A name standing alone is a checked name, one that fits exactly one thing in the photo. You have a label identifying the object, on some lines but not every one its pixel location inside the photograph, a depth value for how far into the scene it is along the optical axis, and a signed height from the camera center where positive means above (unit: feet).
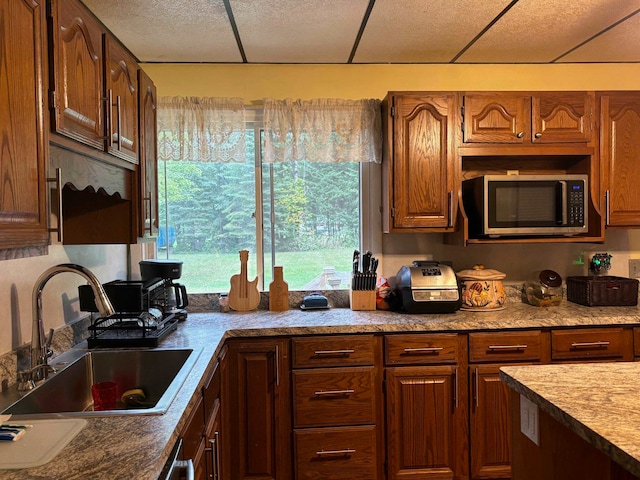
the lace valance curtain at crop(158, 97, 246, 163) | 8.95 +1.97
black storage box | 8.73 -1.24
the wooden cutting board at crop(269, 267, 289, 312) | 9.12 -1.25
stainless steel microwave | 8.36 +0.38
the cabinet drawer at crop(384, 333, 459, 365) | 7.80 -2.02
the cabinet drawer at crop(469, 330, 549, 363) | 7.86 -2.02
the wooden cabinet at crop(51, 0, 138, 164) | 4.20 +1.58
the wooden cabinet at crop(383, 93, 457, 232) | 8.61 +1.16
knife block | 8.95 -1.36
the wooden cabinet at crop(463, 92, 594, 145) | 8.59 +2.04
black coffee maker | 7.86 -0.82
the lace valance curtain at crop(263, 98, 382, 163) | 9.11 +1.94
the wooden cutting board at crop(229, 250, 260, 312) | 9.12 -1.20
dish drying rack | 6.38 -1.45
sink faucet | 4.71 -0.83
